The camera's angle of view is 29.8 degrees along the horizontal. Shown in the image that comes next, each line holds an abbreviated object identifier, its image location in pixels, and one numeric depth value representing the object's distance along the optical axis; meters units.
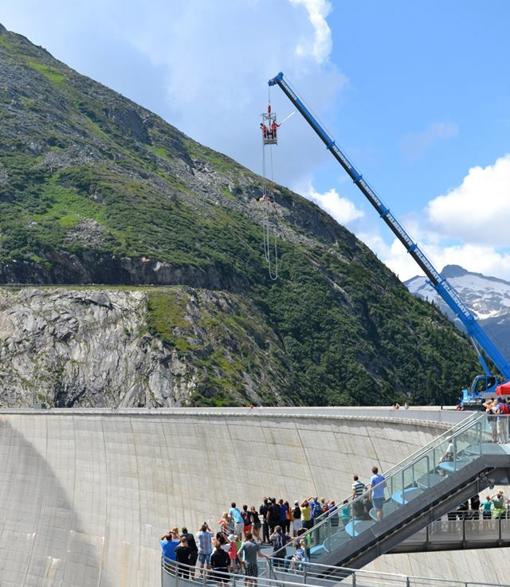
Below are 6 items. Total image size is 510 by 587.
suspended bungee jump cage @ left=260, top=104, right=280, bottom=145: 70.38
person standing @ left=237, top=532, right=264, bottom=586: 20.77
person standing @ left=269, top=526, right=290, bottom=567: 22.27
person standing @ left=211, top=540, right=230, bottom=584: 21.04
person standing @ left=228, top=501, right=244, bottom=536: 24.77
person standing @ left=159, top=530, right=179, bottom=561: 23.58
